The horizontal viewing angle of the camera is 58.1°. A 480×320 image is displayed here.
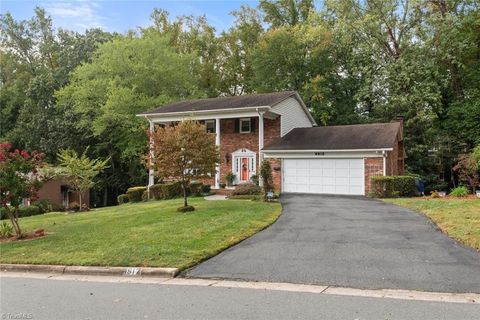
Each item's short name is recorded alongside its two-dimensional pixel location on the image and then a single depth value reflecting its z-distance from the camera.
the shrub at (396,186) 21.08
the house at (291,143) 23.08
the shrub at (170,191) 24.81
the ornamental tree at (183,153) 16.17
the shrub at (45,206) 27.38
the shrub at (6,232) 13.47
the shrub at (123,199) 27.87
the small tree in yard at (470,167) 21.53
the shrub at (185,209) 16.20
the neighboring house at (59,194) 35.28
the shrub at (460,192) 19.86
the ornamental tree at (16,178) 12.33
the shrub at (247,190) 22.38
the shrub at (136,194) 27.36
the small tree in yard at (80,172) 23.64
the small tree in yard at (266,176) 18.92
